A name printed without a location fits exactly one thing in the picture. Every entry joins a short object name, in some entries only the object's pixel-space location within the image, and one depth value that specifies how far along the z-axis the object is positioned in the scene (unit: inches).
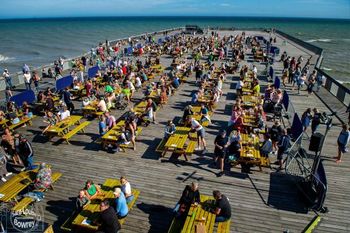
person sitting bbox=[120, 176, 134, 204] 337.1
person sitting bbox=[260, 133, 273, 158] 429.5
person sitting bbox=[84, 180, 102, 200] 334.0
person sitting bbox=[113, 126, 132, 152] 485.4
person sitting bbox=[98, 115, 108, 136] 512.7
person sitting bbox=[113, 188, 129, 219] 310.5
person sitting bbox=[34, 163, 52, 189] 370.3
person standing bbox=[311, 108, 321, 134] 543.2
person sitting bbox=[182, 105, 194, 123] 574.2
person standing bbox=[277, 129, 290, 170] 431.8
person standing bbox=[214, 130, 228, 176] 418.6
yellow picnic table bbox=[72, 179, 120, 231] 296.2
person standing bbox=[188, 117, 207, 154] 477.7
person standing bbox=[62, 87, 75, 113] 644.7
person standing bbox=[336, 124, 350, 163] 455.2
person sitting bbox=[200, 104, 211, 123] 568.3
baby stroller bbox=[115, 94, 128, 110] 691.4
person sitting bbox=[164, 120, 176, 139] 494.9
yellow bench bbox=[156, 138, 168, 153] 471.0
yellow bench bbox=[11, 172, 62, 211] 326.1
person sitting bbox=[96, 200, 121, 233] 279.4
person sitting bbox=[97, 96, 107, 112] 621.9
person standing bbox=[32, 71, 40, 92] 839.2
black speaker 362.6
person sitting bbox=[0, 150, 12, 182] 422.1
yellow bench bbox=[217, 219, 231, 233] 300.0
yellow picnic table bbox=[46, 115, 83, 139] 514.9
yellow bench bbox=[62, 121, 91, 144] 513.7
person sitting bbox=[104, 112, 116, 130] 530.3
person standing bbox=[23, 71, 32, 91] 829.8
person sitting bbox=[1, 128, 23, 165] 447.2
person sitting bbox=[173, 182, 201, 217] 319.6
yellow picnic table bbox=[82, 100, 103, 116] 621.6
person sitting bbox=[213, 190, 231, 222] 304.0
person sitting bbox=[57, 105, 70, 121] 558.8
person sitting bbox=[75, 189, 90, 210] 320.5
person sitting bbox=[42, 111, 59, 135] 542.6
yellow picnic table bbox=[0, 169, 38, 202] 344.2
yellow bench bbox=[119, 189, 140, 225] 314.2
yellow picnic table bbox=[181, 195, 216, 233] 289.3
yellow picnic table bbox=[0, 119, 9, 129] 563.2
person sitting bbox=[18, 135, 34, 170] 421.4
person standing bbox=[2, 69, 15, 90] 838.5
